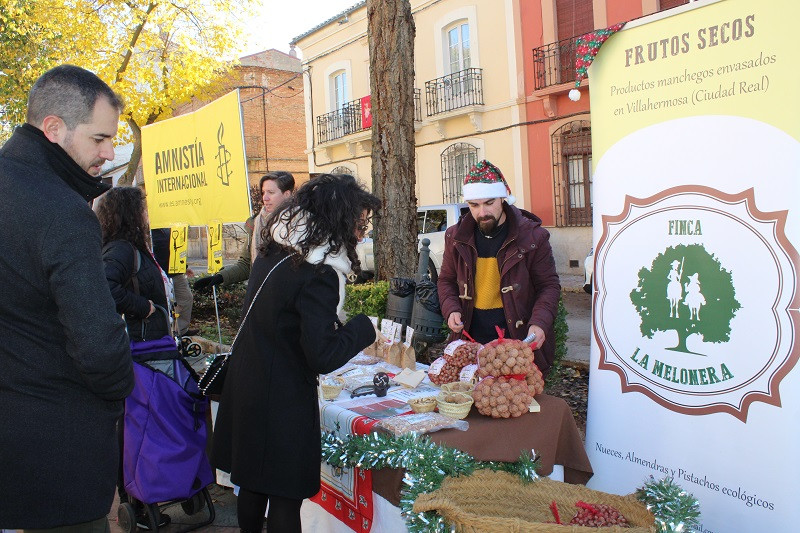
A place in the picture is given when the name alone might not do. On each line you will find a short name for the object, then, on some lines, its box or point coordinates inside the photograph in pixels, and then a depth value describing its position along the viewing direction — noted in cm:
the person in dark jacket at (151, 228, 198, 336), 619
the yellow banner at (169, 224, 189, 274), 511
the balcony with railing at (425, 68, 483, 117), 1540
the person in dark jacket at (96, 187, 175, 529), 331
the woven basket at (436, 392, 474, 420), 235
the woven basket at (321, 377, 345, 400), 278
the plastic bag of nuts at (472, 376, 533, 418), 234
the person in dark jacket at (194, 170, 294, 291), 432
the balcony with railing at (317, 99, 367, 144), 1912
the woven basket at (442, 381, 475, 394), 256
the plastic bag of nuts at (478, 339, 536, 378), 240
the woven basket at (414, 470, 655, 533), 192
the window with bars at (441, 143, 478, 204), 1622
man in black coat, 159
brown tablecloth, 228
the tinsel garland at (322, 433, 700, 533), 196
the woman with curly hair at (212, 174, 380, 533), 218
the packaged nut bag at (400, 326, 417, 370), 321
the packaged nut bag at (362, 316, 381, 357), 345
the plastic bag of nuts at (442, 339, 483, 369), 274
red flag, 1809
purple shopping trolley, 314
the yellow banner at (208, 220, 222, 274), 491
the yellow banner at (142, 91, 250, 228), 457
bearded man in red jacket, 312
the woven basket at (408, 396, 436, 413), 246
